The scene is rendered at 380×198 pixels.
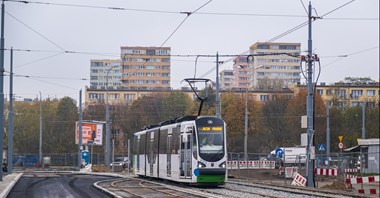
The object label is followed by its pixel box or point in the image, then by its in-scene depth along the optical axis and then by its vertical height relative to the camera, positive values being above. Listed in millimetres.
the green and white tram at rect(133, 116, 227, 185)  30891 -1528
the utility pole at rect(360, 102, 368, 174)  32112 -2239
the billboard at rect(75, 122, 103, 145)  71500 -1605
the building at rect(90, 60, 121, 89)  167700 +10791
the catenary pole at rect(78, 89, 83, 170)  62981 -1758
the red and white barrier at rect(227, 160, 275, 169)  49734 -3444
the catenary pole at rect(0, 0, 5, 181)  35312 +1793
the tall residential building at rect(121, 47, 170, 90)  159375 +10325
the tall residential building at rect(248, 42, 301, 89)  164000 +12574
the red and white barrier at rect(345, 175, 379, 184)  28453 -2517
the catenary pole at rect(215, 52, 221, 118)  44138 +1914
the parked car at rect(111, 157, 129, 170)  71250 -5073
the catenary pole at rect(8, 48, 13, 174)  48750 -790
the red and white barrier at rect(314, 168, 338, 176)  33291 -2641
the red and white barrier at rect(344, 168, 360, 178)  34500 -2793
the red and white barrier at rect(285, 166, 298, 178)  40650 -3180
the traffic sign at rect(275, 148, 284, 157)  48625 -2396
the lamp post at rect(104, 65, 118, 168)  60750 -2198
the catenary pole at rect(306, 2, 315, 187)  33219 -16
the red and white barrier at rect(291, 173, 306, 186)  34688 -3136
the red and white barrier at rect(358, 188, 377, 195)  29106 -3087
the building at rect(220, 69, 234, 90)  191125 +11141
